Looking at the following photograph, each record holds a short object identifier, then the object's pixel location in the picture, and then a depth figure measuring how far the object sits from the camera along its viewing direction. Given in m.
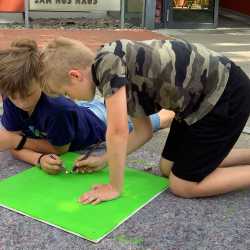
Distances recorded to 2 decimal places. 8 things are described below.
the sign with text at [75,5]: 9.48
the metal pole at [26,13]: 9.25
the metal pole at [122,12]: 9.89
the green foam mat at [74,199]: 1.87
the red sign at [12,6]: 9.19
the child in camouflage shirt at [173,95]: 1.82
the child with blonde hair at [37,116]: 2.12
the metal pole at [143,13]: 9.85
